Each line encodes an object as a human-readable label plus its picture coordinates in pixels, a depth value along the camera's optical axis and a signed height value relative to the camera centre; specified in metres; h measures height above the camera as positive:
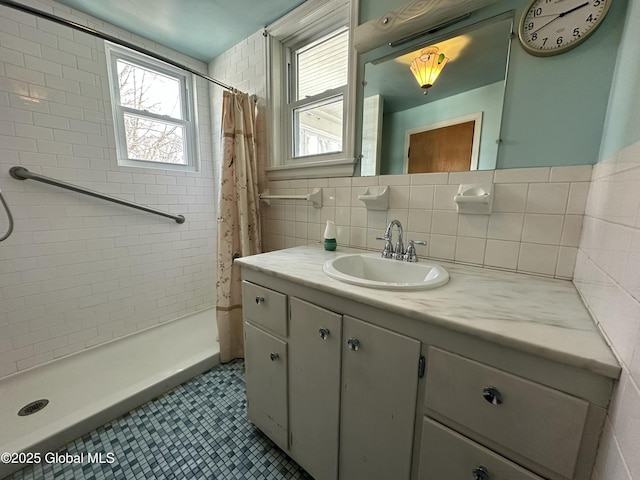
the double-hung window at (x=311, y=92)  1.45 +0.71
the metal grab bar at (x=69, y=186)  1.42 +0.06
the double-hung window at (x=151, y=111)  1.81 +0.67
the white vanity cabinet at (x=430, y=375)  0.50 -0.45
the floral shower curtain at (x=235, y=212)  1.63 -0.09
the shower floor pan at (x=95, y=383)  1.16 -1.11
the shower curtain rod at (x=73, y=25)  1.03 +0.80
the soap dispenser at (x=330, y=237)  1.36 -0.21
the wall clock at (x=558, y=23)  0.79 +0.60
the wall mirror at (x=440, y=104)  0.98 +0.44
